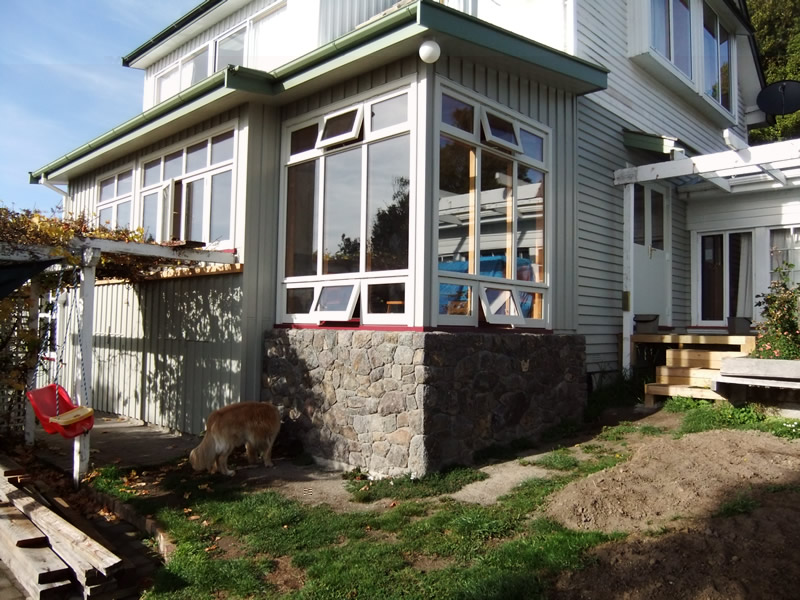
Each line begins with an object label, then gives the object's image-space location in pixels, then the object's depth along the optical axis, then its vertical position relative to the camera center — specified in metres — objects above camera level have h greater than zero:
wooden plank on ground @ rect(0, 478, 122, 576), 3.80 -1.55
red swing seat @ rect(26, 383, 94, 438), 5.43 -0.93
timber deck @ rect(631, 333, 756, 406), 7.46 -0.61
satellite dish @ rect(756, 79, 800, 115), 12.71 +4.78
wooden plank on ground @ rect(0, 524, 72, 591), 3.88 -1.67
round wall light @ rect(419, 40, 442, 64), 5.64 +2.49
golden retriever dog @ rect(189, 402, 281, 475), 6.02 -1.19
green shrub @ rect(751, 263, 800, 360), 6.70 -0.08
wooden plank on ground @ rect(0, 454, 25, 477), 5.75 -1.53
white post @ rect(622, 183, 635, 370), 8.93 +0.77
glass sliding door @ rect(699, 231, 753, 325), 10.34 +0.77
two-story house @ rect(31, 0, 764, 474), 5.98 +1.20
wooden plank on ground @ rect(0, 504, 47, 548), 4.28 -1.61
